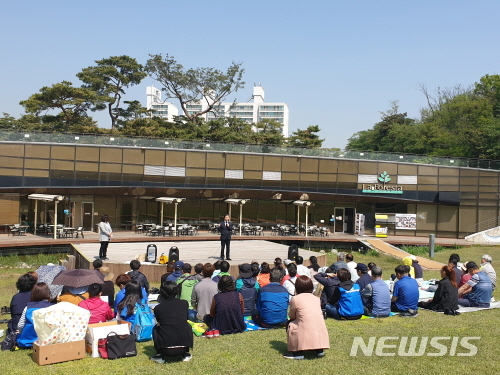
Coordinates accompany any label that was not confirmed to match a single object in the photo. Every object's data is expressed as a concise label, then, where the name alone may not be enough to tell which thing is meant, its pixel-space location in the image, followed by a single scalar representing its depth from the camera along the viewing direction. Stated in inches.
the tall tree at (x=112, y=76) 2290.8
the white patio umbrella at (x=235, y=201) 1303.4
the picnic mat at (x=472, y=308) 407.2
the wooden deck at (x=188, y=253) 666.8
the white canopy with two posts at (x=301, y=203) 1325.0
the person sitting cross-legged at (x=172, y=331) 279.4
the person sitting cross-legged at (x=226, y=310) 334.0
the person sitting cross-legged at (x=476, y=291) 420.5
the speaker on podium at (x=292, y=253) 771.3
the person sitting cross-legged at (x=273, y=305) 358.3
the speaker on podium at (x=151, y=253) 696.4
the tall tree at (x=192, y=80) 2485.2
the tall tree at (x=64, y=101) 1990.7
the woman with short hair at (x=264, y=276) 450.9
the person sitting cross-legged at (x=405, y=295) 392.8
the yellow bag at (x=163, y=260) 694.0
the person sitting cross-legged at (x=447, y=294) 398.9
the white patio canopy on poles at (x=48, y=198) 1096.6
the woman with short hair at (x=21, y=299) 321.7
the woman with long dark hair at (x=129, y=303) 327.7
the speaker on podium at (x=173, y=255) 655.6
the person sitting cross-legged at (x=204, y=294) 370.9
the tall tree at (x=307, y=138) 2375.7
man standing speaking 751.7
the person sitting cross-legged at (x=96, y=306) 337.1
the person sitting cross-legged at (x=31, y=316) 305.4
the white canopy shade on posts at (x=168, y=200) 1277.1
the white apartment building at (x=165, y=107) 6948.8
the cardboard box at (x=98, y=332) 299.7
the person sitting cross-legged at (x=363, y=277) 417.4
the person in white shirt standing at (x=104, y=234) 722.8
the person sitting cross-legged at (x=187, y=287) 398.9
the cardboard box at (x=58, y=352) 280.8
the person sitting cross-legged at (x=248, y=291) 387.9
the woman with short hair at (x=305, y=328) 282.0
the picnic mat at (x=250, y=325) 357.9
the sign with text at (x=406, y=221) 1501.0
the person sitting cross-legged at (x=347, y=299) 372.2
